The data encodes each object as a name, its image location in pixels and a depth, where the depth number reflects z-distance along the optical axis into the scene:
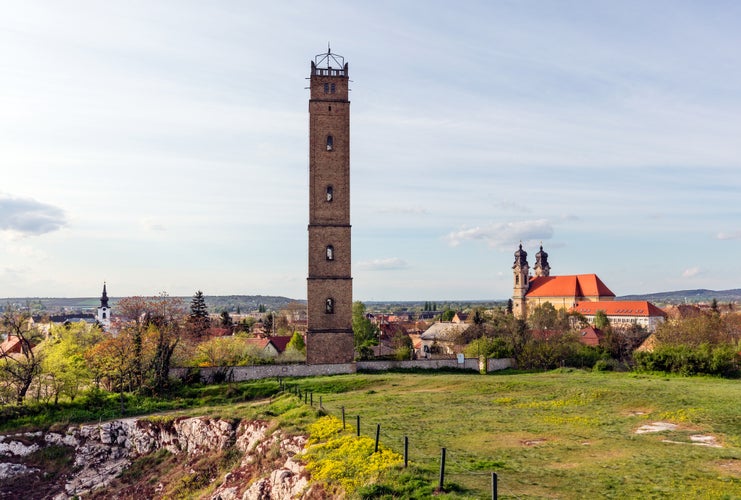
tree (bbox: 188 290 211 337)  56.25
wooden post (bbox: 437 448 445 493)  13.64
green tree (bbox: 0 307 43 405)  35.53
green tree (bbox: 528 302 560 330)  74.12
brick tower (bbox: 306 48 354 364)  42.38
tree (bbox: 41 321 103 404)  35.41
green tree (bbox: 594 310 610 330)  80.04
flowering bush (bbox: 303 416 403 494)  15.88
